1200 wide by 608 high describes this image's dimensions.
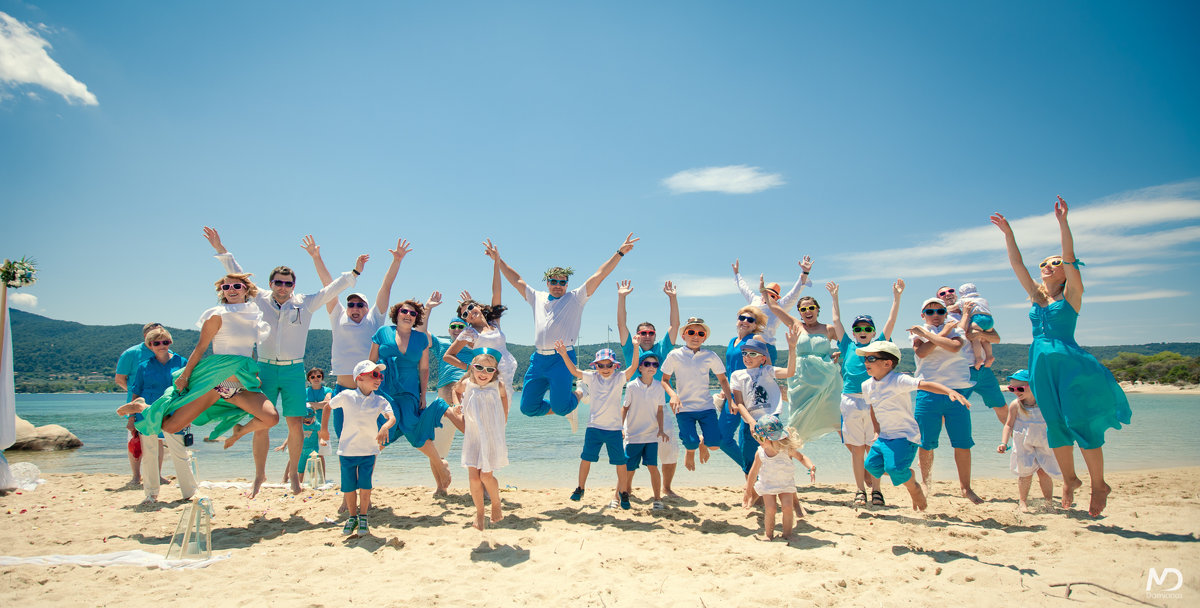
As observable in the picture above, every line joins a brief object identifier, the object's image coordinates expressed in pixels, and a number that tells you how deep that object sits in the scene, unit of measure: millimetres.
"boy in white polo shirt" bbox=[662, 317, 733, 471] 6391
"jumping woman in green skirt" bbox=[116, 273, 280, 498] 5762
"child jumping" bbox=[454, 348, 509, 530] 5258
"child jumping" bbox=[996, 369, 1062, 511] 6082
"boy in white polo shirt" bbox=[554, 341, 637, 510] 6207
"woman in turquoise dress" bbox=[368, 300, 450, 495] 6531
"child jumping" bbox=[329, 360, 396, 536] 5301
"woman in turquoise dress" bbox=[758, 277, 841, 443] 7305
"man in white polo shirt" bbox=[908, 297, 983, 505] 6008
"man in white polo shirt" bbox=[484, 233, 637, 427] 6918
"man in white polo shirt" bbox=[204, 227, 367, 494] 6359
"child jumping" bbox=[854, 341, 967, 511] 5082
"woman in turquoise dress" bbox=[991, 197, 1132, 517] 4945
